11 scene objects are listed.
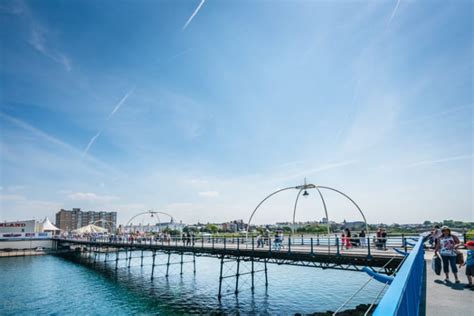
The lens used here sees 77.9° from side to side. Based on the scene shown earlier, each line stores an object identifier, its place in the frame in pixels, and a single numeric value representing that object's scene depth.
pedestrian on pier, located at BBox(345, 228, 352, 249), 21.22
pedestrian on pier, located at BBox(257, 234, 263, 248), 24.03
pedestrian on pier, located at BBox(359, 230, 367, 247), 19.87
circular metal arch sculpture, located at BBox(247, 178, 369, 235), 24.96
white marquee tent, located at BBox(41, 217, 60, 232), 80.69
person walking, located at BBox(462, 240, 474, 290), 6.64
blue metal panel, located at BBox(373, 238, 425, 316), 1.92
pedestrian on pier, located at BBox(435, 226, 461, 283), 7.57
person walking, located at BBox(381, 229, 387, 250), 17.44
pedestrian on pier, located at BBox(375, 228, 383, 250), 18.08
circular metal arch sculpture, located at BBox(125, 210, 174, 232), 55.44
